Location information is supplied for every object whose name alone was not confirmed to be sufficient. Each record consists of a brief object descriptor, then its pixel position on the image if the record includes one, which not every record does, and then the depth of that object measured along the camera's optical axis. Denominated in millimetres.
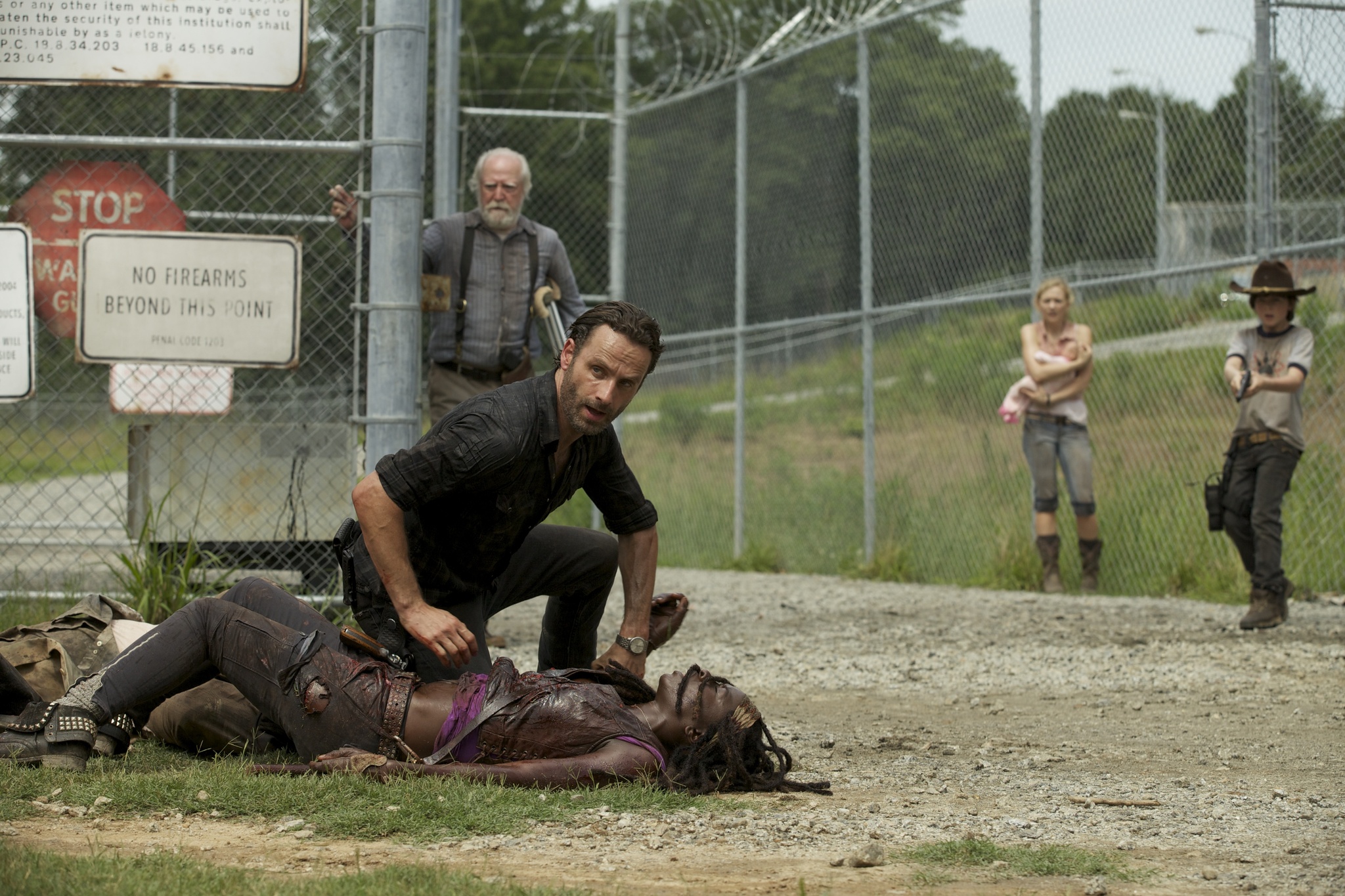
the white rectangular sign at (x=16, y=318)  12219
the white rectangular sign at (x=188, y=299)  11891
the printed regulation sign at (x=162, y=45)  11859
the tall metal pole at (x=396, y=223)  11484
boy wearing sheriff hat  15094
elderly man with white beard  14242
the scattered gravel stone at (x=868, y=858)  6711
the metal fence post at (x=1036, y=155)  18922
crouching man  8211
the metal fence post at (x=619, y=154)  24578
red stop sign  12398
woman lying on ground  8141
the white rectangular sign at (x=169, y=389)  13055
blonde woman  18437
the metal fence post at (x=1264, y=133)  16578
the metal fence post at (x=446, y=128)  20187
